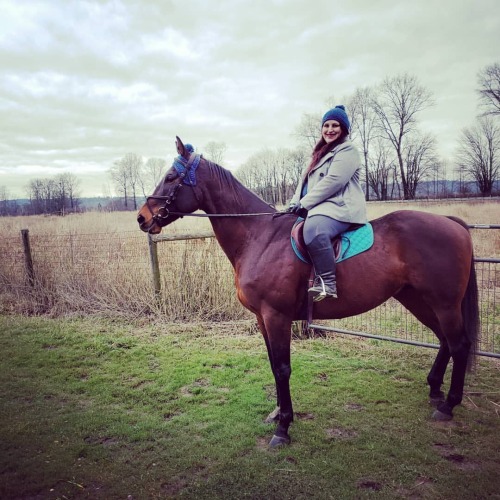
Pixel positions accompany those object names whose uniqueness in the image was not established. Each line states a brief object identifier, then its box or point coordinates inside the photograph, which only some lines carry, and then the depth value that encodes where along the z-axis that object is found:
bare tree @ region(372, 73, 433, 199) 43.09
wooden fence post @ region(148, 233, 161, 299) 6.88
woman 2.99
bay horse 3.18
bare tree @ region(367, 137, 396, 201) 46.69
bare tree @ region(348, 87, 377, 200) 44.69
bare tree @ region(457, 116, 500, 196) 41.36
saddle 3.14
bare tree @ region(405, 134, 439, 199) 44.50
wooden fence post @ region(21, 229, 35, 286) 7.96
